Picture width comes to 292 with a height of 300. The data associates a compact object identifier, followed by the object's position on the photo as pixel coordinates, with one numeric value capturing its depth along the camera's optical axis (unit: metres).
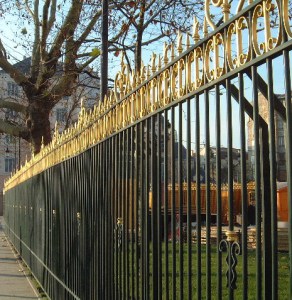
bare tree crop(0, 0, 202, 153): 15.93
